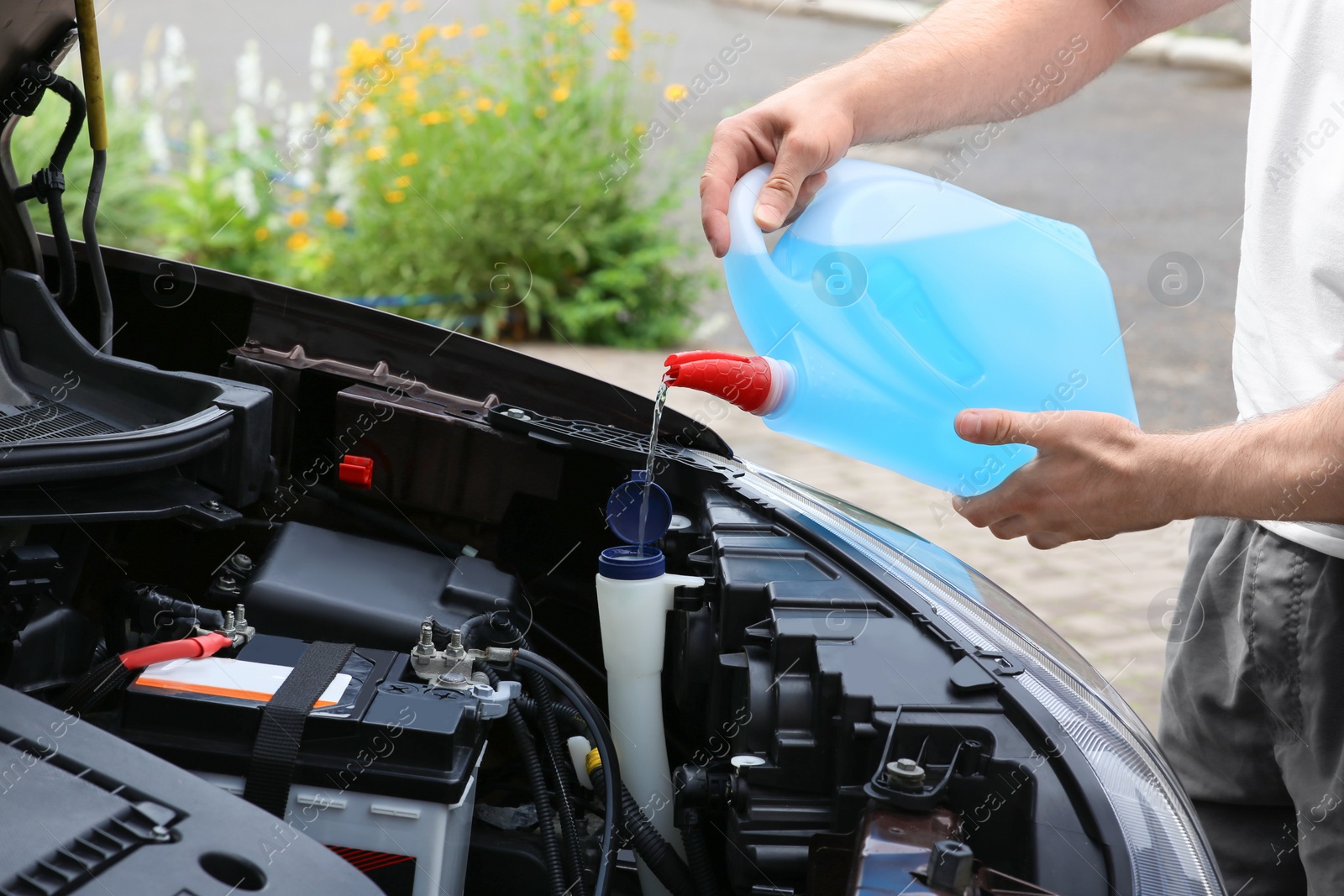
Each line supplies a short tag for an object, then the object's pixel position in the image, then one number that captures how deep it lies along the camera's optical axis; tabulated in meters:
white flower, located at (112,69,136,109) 6.93
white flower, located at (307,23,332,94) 6.25
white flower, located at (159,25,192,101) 6.48
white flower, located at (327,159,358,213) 6.04
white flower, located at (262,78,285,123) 6.35
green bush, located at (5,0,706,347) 5.67
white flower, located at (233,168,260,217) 6.21
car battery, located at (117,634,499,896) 1.26
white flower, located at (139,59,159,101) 6.94
